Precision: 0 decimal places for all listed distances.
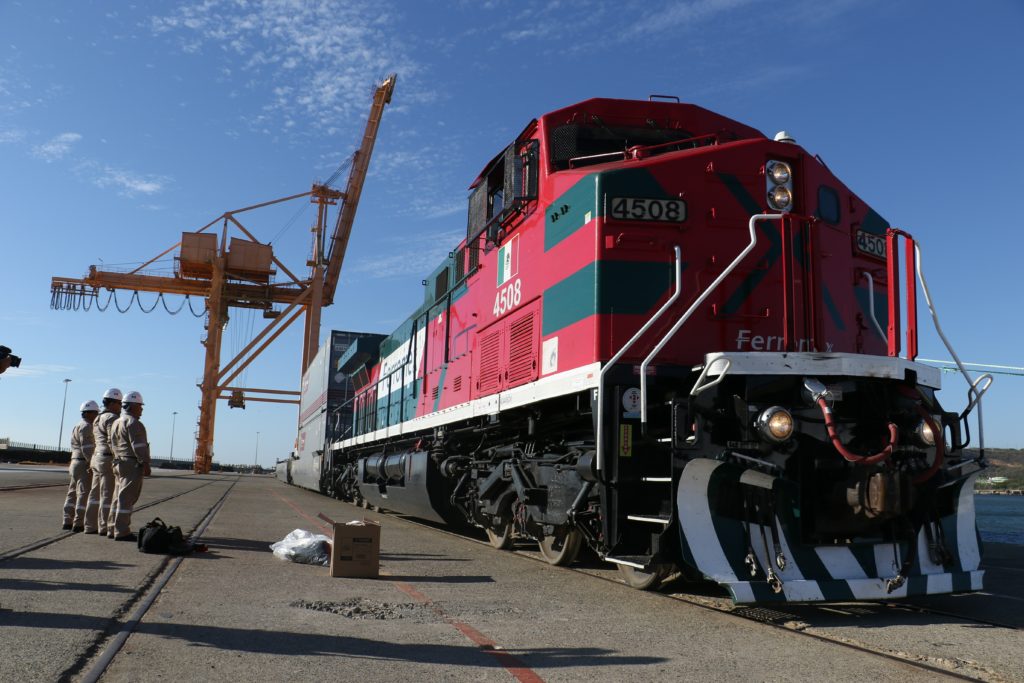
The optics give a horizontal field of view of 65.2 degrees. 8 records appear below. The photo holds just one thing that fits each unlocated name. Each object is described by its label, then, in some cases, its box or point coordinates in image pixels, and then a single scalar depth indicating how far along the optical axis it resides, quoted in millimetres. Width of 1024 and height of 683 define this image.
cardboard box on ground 5824
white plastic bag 6566
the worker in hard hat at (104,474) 7816
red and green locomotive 4562
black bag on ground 6594
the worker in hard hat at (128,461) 7496
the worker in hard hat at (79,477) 8383
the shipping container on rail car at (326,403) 18812
